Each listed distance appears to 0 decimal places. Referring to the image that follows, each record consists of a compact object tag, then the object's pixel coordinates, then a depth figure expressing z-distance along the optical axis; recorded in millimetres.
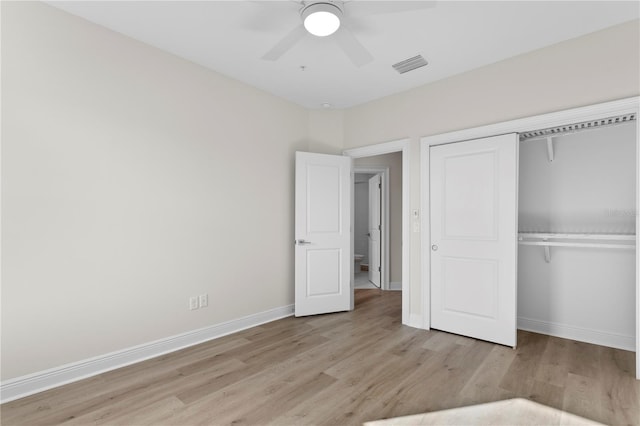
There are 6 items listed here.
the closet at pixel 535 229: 3047
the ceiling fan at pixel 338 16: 2000
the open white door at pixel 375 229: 5797
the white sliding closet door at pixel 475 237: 3090
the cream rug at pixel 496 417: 1913
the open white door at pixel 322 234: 4094
